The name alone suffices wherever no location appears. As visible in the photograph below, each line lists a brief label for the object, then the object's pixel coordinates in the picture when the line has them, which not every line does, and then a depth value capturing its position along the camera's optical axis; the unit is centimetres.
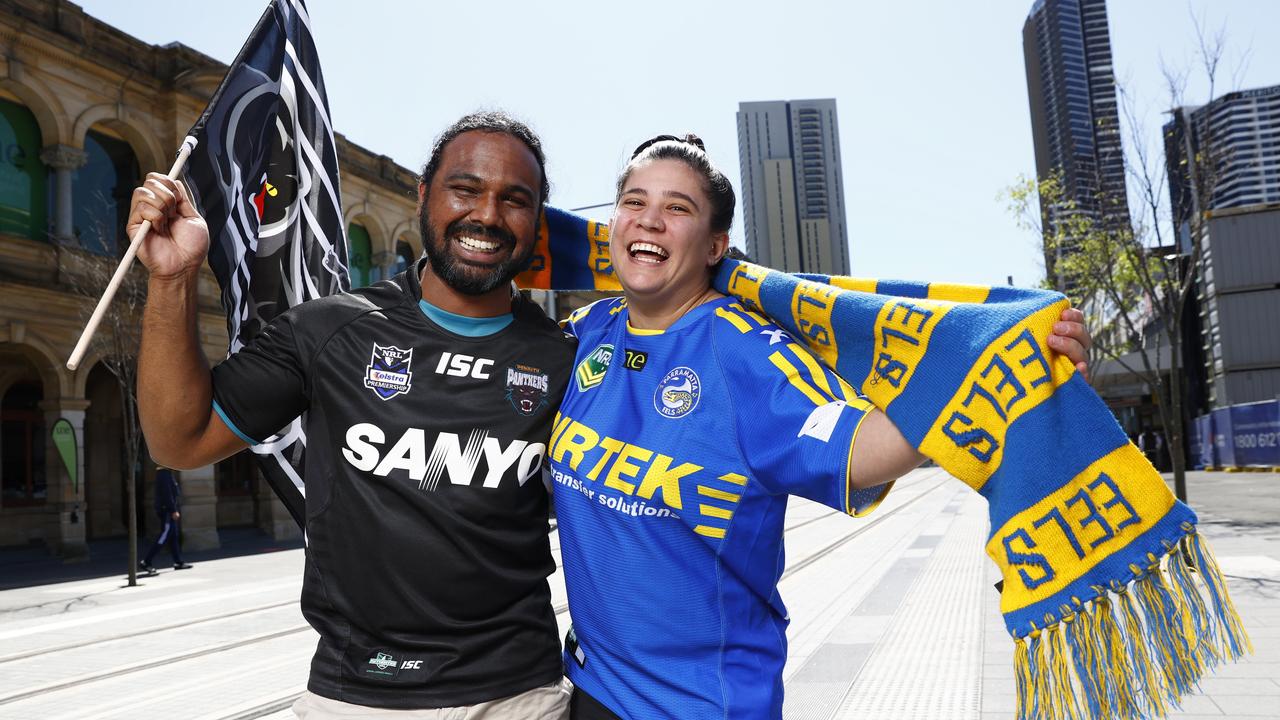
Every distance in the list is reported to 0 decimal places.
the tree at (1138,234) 1548
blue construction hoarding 2802
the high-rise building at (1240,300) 3025
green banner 1770
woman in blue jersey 192
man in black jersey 206
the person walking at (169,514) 1513
